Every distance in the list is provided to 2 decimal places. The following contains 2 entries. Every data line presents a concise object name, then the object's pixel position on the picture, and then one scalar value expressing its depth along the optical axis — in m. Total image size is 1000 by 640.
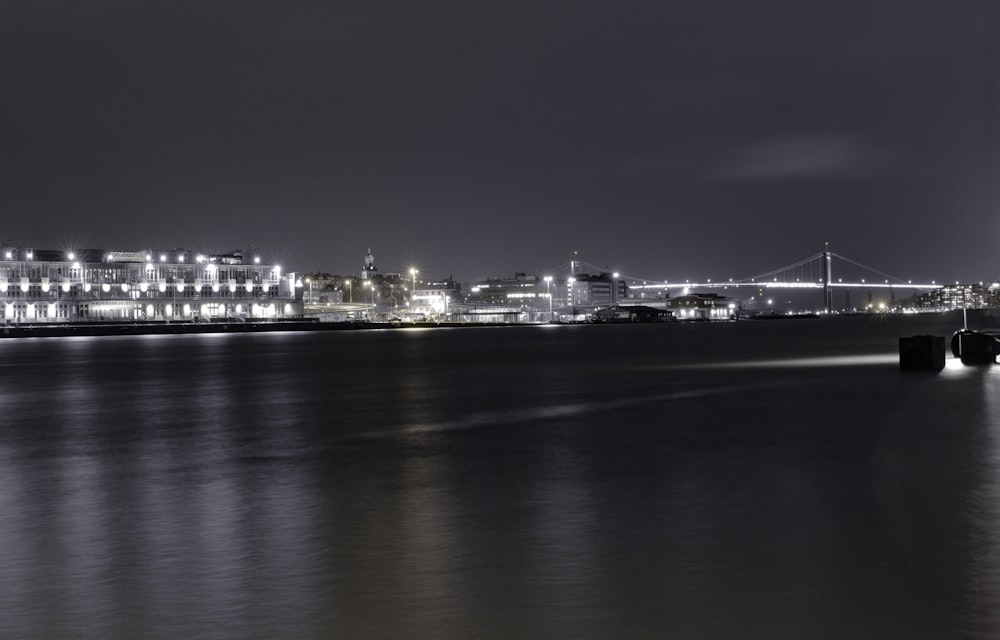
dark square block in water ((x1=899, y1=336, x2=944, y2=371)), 37.72
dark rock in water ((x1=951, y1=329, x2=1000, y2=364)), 39.91
